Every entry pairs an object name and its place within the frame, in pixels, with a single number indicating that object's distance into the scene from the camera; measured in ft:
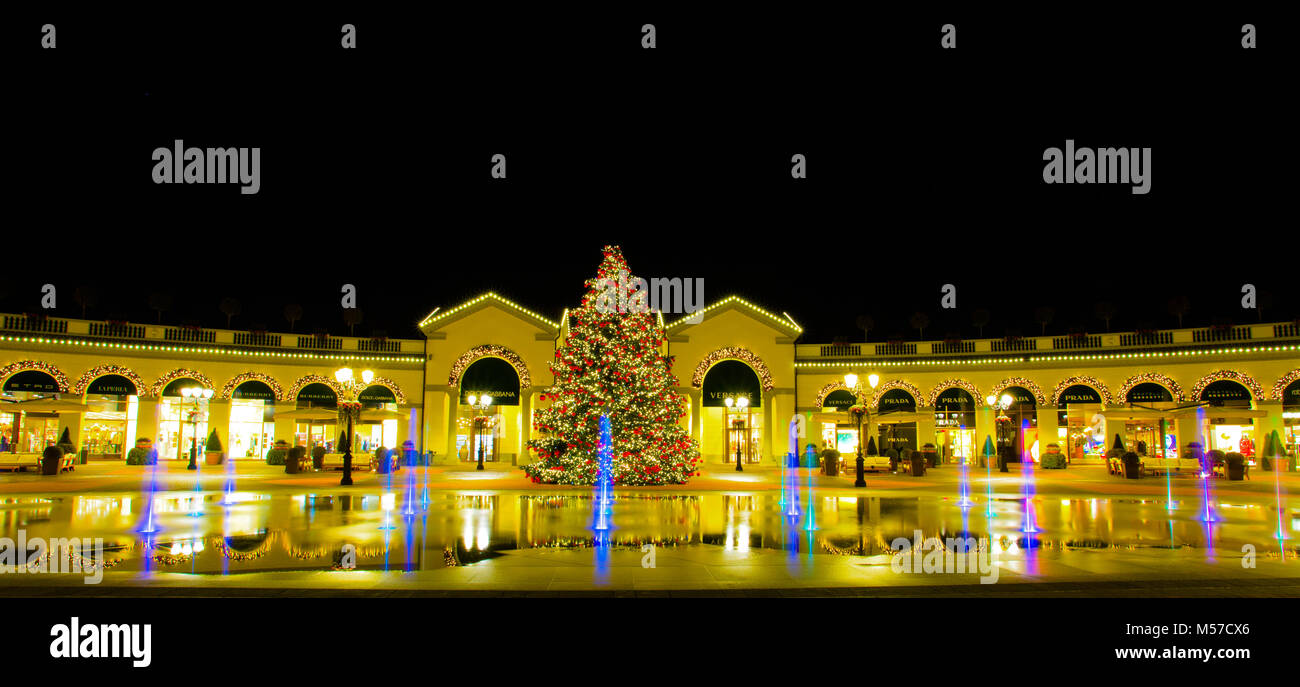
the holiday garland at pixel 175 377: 107.55
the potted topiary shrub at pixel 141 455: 101.04
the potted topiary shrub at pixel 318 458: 97.17
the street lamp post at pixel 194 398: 97.33
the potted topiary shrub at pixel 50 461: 83.41
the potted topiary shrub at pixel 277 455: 102.05
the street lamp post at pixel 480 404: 108.99
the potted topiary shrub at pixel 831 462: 96.78
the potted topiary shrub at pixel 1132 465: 89.25
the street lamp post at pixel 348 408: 74.90
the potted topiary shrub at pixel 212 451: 104.01
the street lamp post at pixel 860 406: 77.66
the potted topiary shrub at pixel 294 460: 91.50
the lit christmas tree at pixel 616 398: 77.20
